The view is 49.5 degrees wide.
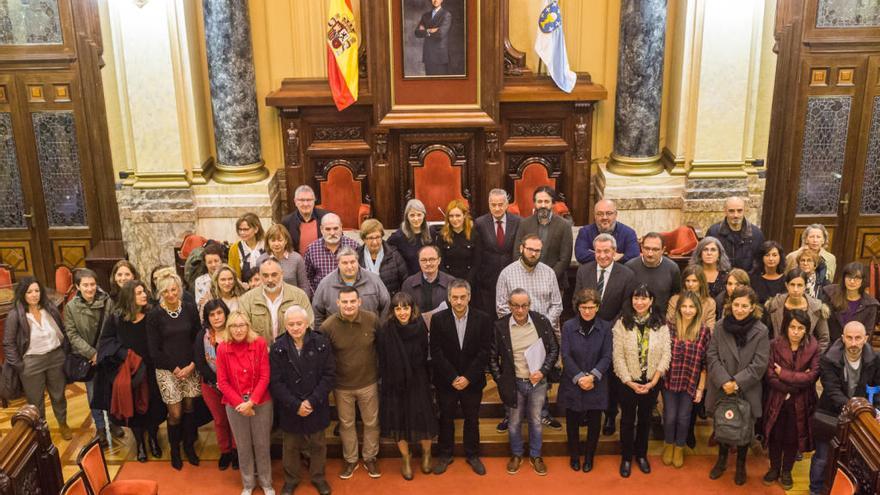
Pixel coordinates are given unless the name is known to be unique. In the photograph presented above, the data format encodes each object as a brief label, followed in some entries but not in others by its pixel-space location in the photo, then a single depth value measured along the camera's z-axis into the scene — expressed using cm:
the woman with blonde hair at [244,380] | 626
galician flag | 908
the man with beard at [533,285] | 690
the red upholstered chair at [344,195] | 959
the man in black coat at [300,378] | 632
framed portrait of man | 898
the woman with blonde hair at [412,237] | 729
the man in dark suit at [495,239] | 748
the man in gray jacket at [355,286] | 678
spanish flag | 898
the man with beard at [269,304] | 660
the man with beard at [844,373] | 618
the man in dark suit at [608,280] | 684
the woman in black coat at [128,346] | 668
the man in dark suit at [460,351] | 659
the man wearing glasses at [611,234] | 739
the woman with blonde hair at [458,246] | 732
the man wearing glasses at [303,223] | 778
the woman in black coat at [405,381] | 650
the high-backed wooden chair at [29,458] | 531
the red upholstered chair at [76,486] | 553
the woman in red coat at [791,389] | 637
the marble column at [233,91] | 906
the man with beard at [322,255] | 729
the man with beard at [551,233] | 741
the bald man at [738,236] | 748
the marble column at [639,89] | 905
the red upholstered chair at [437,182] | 952
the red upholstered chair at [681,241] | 849
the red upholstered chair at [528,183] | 956
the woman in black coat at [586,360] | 653
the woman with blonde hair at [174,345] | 661
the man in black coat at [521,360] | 659
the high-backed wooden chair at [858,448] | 539
